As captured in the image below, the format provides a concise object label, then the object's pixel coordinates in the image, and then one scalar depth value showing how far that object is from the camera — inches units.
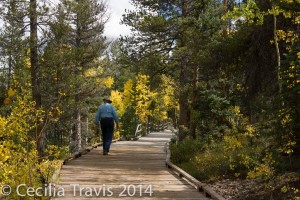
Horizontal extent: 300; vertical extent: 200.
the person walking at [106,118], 464.1
